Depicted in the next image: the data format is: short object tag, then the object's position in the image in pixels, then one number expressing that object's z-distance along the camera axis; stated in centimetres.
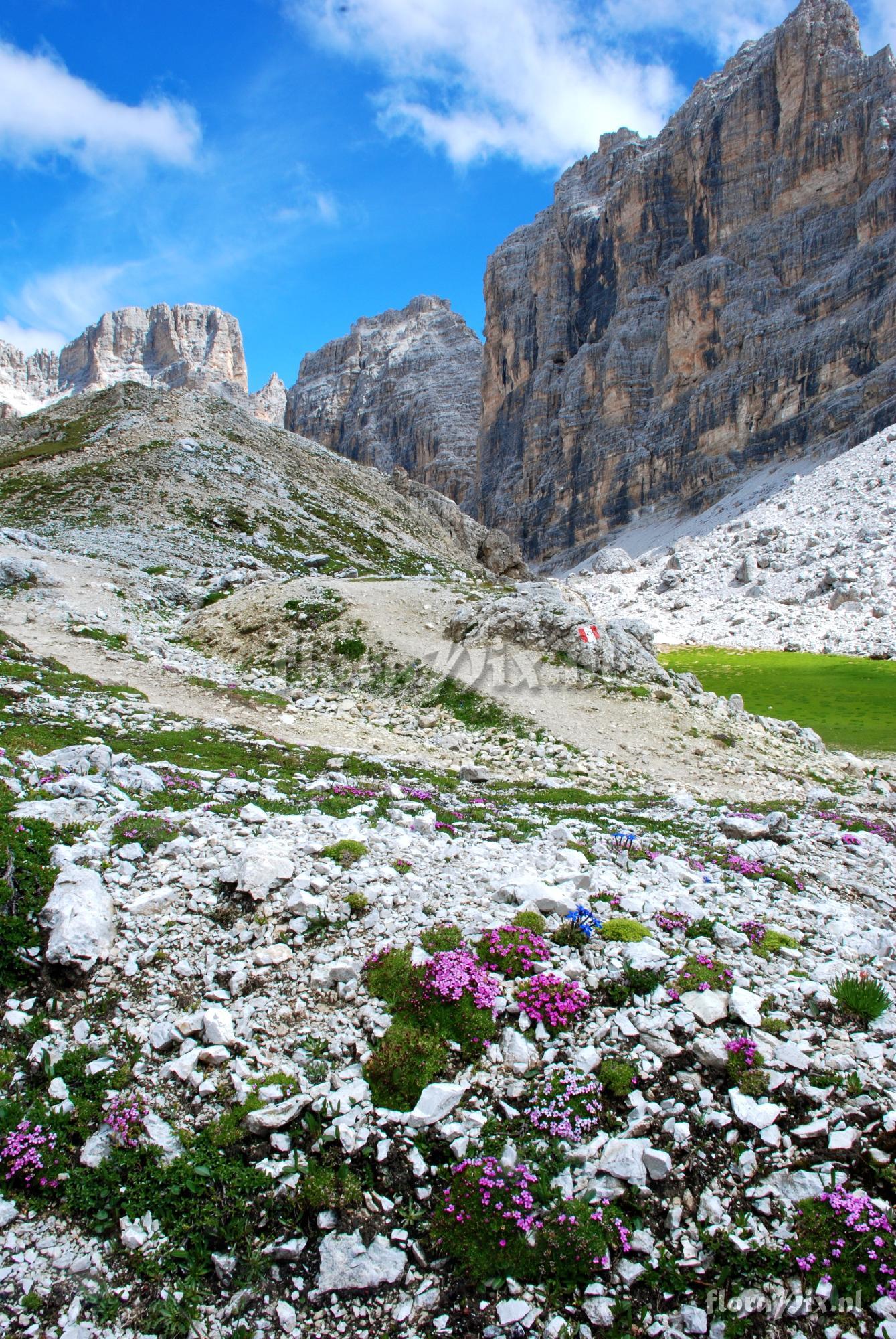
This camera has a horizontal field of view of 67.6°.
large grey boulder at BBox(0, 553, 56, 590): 3544
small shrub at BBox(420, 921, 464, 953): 898
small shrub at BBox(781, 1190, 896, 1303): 551
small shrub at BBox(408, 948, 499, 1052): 779
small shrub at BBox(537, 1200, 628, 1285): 573
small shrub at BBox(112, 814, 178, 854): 1072
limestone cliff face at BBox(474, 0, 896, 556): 14450
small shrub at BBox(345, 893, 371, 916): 973
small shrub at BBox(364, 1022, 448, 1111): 707
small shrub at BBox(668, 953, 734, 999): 837
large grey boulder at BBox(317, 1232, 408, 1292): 577
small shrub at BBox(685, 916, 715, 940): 970
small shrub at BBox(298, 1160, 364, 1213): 619
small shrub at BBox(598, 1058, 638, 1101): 705
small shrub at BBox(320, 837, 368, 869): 1098
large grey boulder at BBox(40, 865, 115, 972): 819
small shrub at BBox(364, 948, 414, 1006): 823
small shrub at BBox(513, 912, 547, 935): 945
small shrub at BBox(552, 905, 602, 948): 930
